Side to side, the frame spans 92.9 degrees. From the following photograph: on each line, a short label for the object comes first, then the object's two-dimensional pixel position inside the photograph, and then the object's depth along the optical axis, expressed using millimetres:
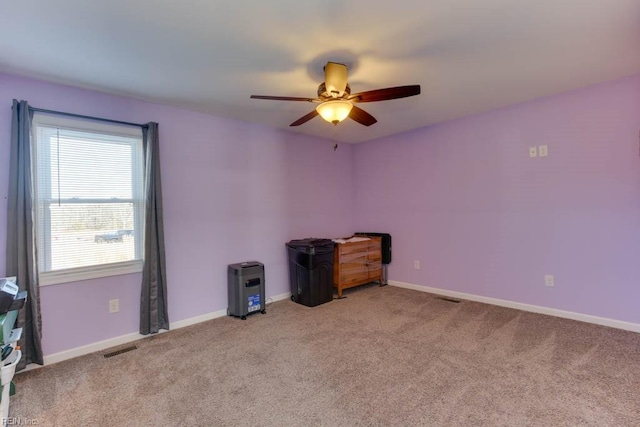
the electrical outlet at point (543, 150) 3266
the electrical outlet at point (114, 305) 2830
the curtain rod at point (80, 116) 2470
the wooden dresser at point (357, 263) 4133
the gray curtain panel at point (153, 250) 2949
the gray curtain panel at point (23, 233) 2344
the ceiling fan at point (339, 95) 2158
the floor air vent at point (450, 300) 3819
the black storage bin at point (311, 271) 3797
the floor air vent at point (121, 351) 2626
